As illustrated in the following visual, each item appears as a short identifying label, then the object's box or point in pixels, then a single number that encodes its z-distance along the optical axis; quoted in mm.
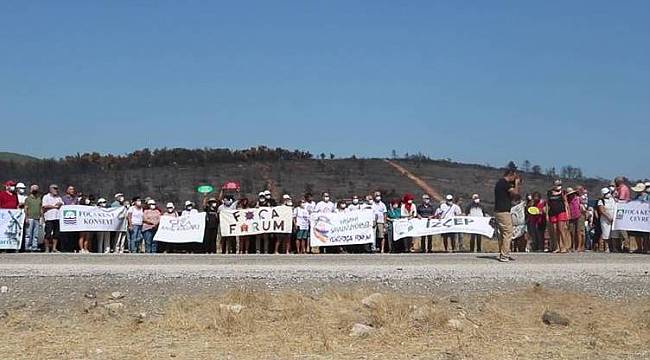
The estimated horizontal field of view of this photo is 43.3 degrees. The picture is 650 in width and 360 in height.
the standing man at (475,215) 23914
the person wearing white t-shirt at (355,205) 23266
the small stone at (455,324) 12250
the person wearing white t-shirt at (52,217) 22922
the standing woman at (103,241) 23500
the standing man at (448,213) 23562
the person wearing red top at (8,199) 22719
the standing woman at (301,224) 22672
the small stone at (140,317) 12969
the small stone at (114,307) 13509
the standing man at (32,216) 22531
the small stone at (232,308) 12953
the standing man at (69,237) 23344
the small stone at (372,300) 13226
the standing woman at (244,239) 23016
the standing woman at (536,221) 22797
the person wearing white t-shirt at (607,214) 21969
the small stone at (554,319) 12609
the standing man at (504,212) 18266
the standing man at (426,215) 23516
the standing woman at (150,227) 23234
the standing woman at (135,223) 23188
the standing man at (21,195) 22953
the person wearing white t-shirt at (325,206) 23214
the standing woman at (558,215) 21719
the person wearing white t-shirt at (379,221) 23125
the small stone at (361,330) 11883
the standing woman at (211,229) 23188
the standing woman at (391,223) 23250
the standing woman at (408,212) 23406
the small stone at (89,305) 13602
